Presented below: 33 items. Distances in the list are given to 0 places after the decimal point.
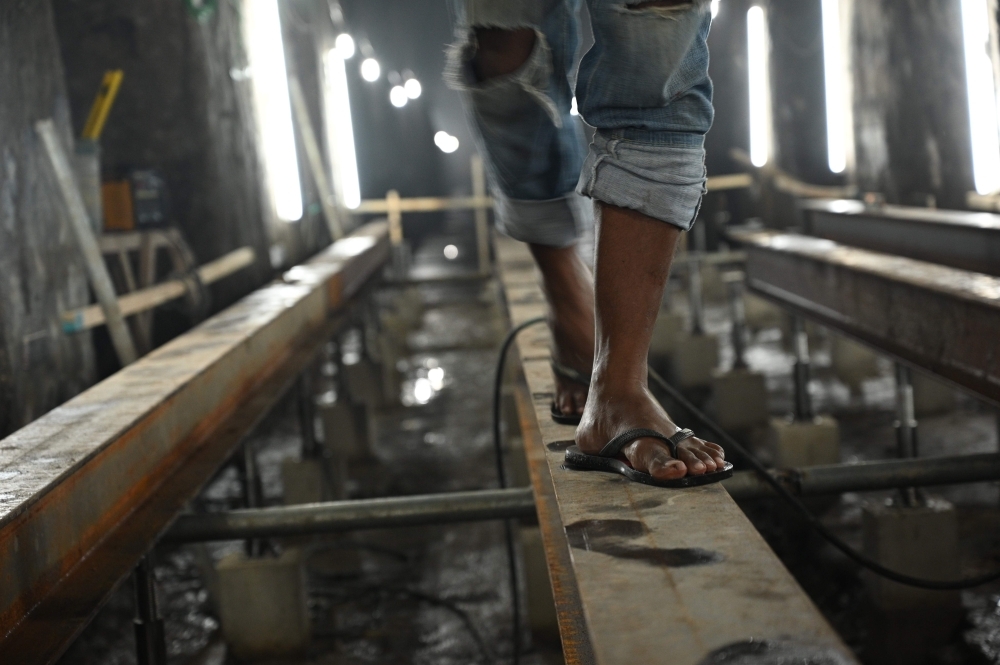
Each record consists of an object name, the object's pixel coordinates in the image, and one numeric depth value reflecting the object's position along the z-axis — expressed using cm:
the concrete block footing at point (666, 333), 777
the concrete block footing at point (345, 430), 607
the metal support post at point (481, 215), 1344
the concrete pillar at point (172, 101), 523
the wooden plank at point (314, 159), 907
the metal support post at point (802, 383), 510
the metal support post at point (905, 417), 379
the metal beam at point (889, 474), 250
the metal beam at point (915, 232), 364
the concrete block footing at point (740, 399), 629
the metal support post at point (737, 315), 653
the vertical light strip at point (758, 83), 1227
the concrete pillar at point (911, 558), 344
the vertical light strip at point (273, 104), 750
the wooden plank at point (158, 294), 386
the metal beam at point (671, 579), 100
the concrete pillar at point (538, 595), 337
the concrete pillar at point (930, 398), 594
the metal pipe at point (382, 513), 257
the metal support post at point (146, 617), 214
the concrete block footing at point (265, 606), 346
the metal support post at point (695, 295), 725
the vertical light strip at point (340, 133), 1148
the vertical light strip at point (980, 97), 673
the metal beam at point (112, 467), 159
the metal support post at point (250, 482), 355
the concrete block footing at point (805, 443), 500
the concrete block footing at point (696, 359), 739
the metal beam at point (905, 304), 243
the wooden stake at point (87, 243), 365
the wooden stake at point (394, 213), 1282
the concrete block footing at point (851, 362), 696
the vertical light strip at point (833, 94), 1119
